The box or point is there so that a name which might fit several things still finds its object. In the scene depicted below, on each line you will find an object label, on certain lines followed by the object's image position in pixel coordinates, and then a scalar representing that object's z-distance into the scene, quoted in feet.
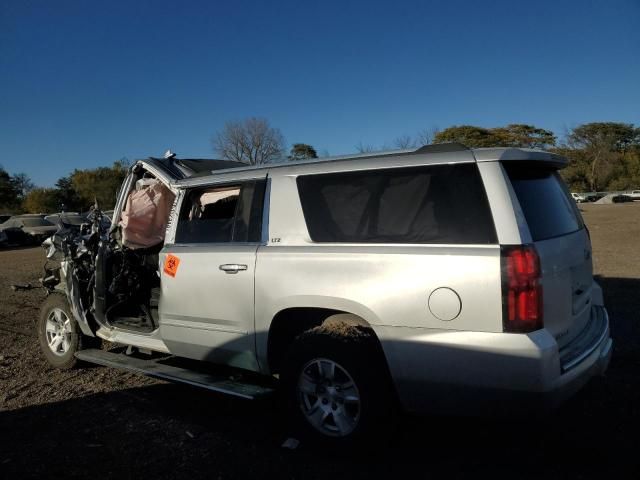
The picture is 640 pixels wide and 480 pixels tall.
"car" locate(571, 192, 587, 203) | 206.05
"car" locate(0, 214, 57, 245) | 90.20
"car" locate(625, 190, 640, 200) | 204.54
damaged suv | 9.54
